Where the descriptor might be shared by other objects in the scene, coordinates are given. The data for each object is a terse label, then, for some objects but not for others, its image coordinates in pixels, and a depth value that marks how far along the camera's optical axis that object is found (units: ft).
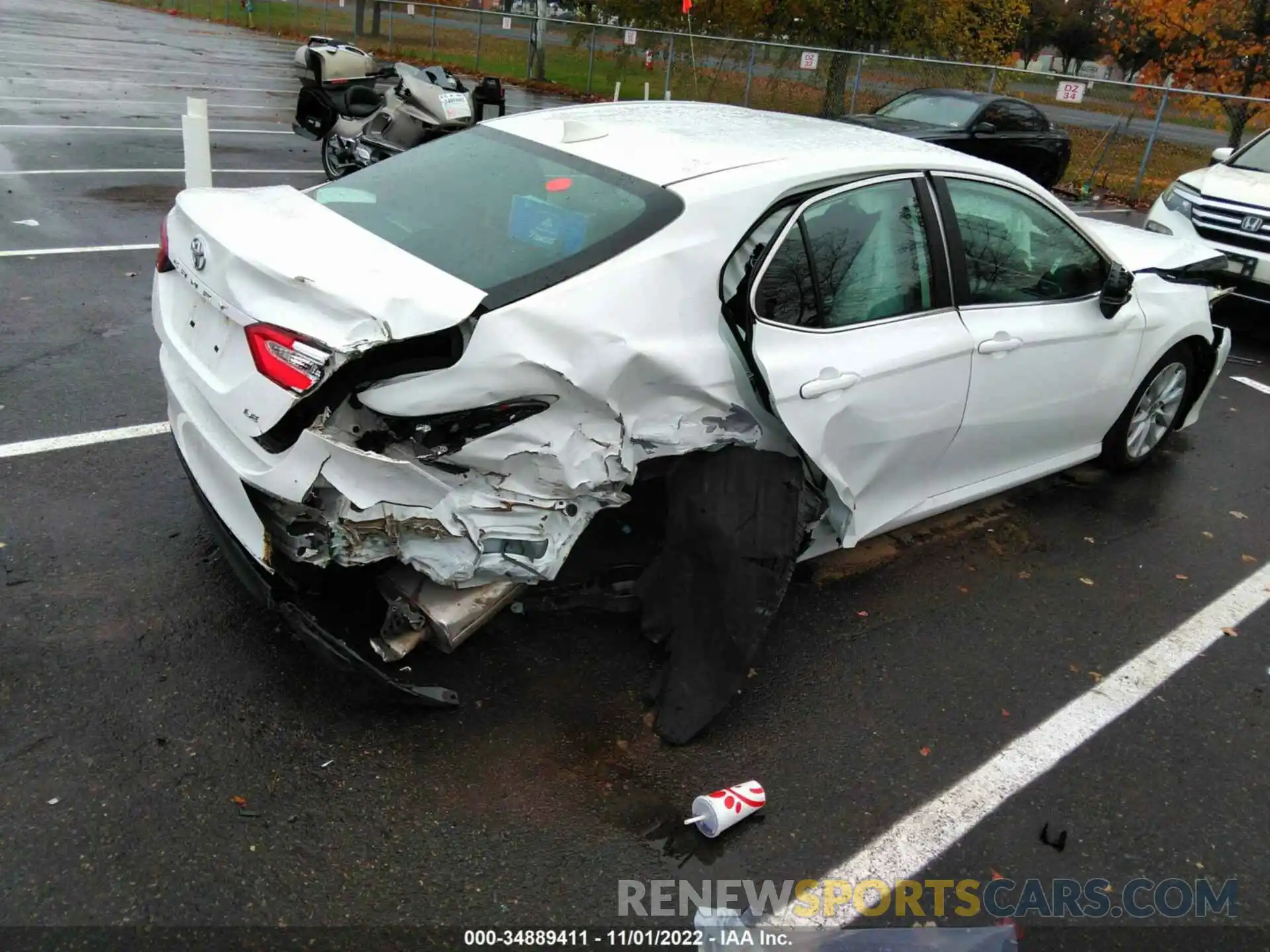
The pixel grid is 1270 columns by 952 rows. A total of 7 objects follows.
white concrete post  21.09
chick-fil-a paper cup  8.86
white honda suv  24.99
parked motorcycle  29.99
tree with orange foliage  56.65
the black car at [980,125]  39.99
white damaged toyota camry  8.97
